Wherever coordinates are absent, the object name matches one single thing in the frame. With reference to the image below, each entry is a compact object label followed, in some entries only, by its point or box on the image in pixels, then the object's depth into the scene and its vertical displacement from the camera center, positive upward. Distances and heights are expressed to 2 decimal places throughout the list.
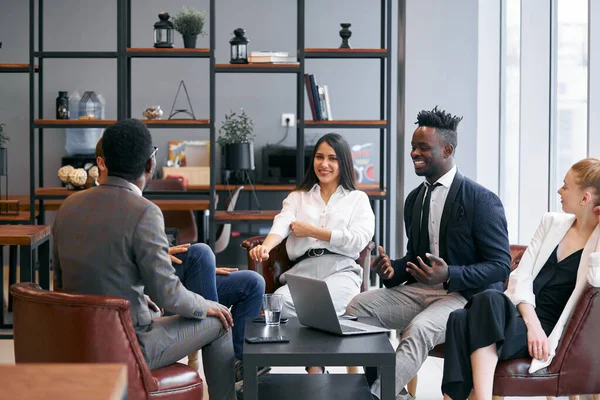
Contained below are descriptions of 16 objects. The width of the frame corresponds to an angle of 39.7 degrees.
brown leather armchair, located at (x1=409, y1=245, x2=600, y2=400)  3.02 -0.70
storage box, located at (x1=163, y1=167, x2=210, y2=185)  7.98 +0.01
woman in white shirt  4.07 -0.26
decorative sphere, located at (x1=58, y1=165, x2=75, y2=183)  5.91 +0.00
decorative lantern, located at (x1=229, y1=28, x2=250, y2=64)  5.95 +0.90
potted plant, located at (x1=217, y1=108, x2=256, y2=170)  6.21 +0.14
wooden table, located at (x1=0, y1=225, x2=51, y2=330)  4.61 -0.41
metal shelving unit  5.80 +0.67
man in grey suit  2.73 -0.25
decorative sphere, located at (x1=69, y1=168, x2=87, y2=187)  5.93 -0.04
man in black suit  3.38 -0.34
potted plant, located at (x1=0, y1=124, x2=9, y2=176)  5.99 +0.09
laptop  3.03 -0.50
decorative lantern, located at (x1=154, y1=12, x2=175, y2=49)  5.95 +1.01
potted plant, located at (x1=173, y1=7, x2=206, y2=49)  6.01 +1.08
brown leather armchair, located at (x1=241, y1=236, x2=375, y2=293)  4.19 -0.46
